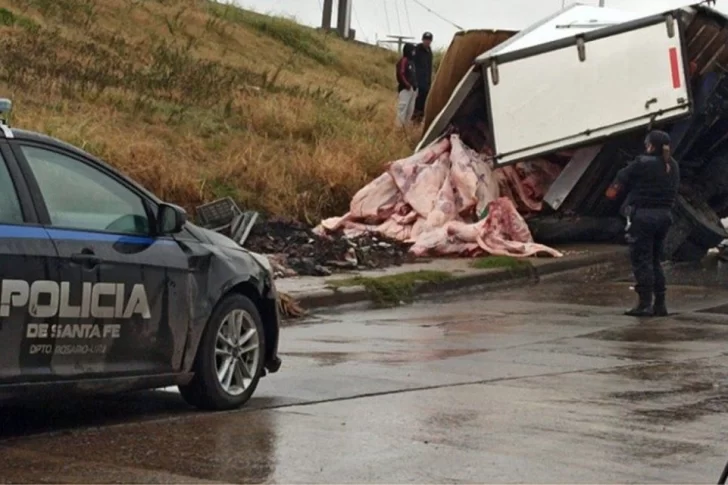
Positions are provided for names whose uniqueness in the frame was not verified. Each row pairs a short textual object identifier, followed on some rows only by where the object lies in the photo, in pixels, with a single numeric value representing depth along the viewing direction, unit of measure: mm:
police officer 14391
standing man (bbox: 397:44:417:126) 25734
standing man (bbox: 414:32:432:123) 26062
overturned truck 18844
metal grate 16453
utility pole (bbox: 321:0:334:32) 49719
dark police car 7168
